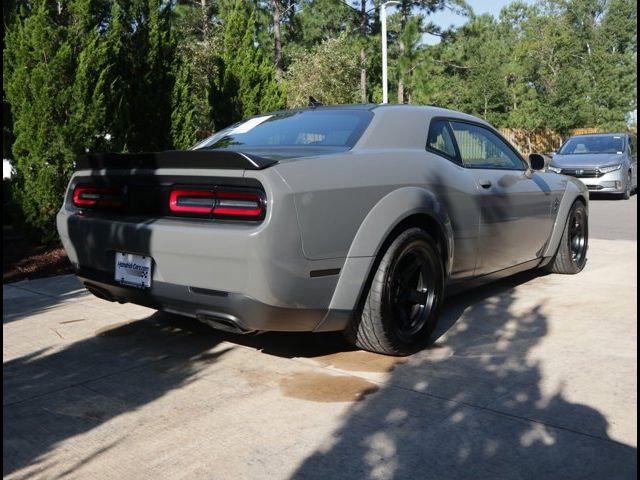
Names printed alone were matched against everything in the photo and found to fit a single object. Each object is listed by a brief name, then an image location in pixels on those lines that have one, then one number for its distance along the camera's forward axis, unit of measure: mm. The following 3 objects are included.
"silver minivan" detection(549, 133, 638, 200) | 14492
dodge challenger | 3199
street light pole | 18456
